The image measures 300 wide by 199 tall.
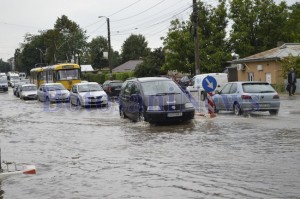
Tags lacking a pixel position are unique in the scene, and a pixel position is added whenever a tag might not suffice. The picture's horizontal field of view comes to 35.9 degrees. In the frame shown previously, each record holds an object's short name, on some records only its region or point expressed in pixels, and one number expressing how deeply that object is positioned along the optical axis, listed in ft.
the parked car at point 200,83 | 102.84
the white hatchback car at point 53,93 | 109.60
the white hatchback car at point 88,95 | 88.89
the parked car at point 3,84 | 207.98
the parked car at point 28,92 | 131.85
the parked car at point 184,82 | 142.26
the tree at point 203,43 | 170.09
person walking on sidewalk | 98.96
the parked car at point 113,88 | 128.06
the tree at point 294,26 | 187.34
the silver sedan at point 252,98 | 59.25
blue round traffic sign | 60.08
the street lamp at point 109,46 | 164.04
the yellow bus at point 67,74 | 135.44
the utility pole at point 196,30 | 106.25
